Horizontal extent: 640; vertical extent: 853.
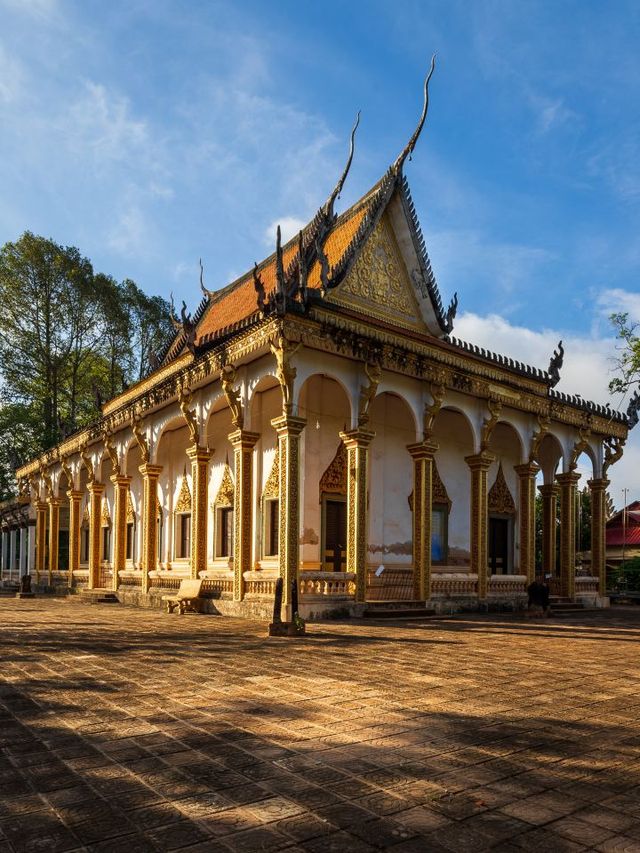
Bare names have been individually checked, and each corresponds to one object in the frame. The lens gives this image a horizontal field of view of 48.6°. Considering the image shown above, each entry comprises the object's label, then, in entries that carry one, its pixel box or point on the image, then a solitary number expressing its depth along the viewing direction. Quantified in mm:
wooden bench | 14977
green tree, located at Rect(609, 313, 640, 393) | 21609
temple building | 13484
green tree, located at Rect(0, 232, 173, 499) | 32281
